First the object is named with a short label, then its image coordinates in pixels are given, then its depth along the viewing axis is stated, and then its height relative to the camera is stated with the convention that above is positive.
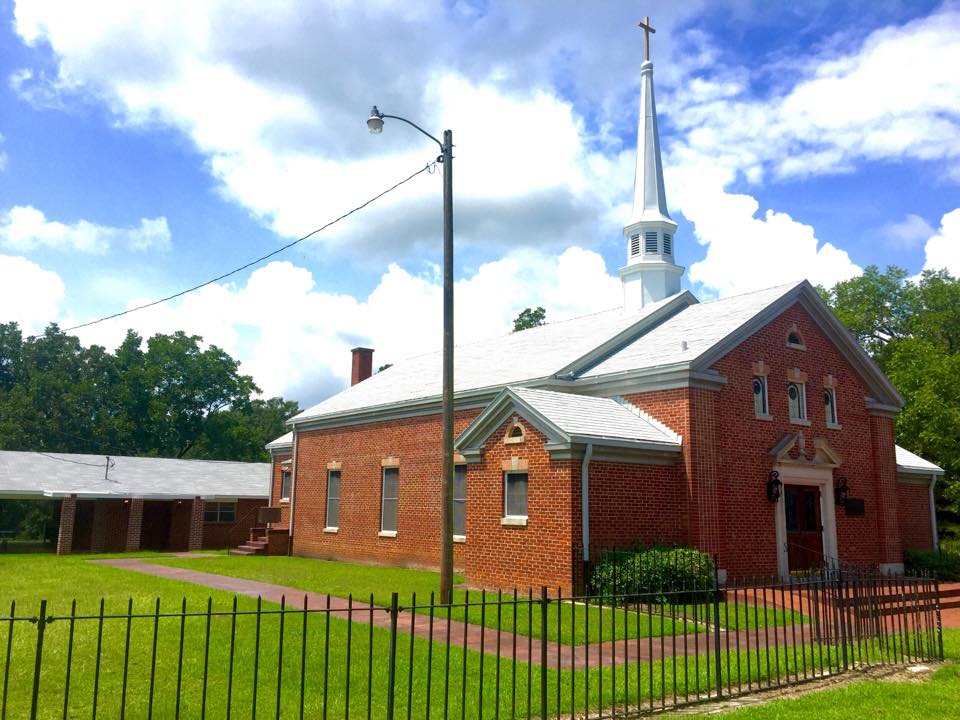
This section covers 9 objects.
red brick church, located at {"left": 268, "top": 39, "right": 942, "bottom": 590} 17.27 +1.82
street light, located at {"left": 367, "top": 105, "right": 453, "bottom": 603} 14.91 +2.93
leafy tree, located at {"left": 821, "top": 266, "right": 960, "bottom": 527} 31.03 +8.91
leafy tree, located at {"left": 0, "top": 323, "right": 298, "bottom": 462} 61.06 +8.57
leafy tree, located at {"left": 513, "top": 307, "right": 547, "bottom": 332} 53.16 +12.74
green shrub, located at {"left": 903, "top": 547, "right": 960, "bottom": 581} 22.11 -0.96
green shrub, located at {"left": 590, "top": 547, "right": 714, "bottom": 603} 15.45 -0.92
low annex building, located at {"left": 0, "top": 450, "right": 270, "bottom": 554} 33.41 +0.76
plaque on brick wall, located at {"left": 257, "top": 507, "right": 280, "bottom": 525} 31.48 +0.11
